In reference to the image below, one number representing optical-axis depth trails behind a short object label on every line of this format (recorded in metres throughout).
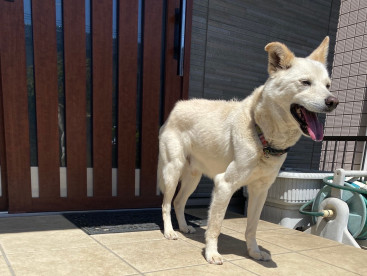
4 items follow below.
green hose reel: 2.91
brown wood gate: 2.87
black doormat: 2.70
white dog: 1.87
